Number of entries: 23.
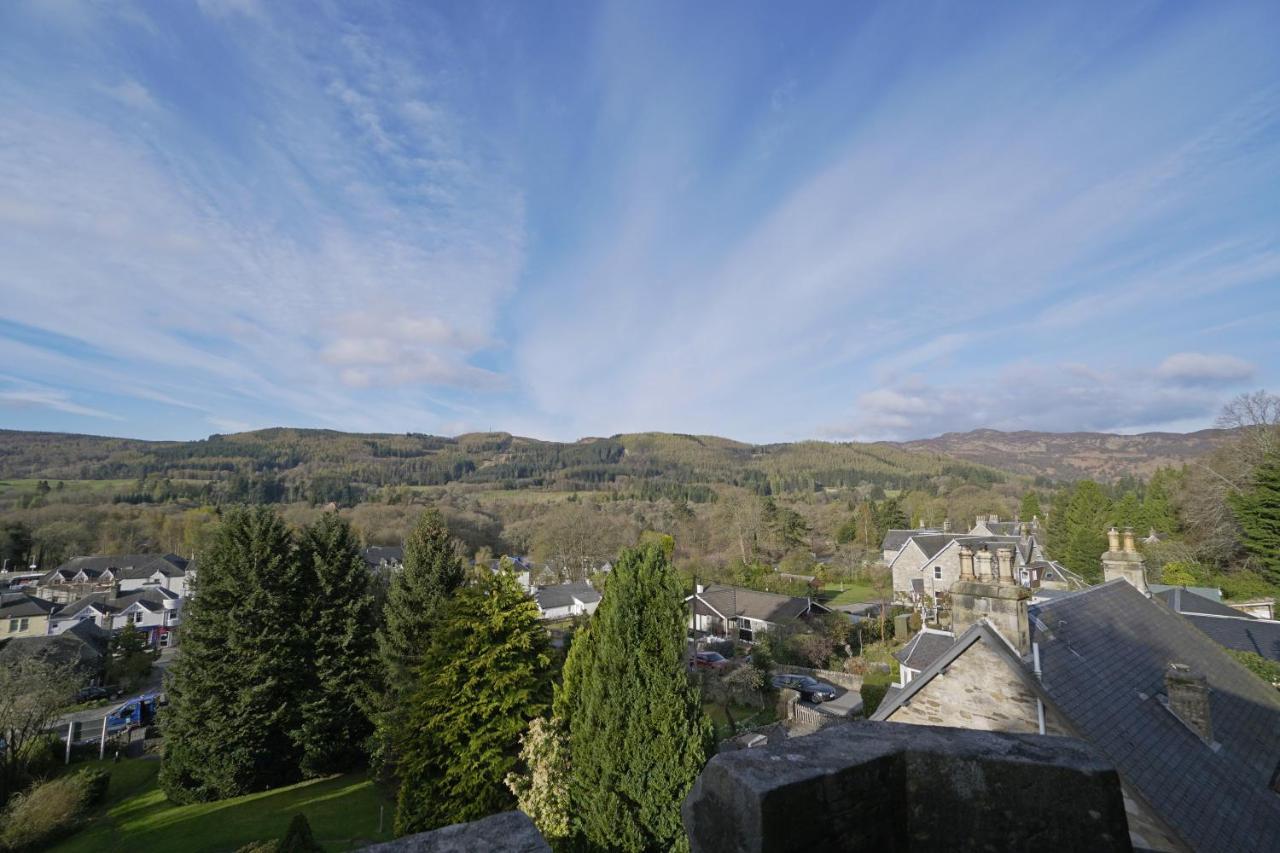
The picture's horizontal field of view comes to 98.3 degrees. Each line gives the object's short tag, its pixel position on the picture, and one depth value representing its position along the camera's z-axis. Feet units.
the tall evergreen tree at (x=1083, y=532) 140.05
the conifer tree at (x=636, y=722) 32.91
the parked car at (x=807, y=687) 88.28
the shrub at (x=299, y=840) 42.37
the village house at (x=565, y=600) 166.30
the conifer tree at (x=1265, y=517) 86.07
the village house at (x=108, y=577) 197.67
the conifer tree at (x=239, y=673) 63.26
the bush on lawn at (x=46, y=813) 55.36
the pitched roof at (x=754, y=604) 123.85
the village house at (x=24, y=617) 145.28
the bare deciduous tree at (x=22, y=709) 65.67
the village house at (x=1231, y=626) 53.72
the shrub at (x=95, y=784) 64.28
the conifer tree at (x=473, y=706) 44.19
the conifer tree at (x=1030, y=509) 239.30
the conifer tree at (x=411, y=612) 60.08
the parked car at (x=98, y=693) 107.65
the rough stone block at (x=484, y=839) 6.47
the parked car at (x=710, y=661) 101.44
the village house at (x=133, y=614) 158.51
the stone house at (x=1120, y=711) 20.86
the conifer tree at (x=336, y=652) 66.95
